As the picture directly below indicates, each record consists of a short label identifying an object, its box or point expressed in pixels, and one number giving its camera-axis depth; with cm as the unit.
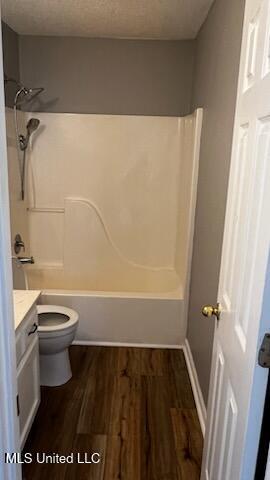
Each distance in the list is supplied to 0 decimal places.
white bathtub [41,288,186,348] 285
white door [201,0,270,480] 91
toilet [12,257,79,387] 227
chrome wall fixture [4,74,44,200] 295
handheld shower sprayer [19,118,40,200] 312
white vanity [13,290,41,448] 174
